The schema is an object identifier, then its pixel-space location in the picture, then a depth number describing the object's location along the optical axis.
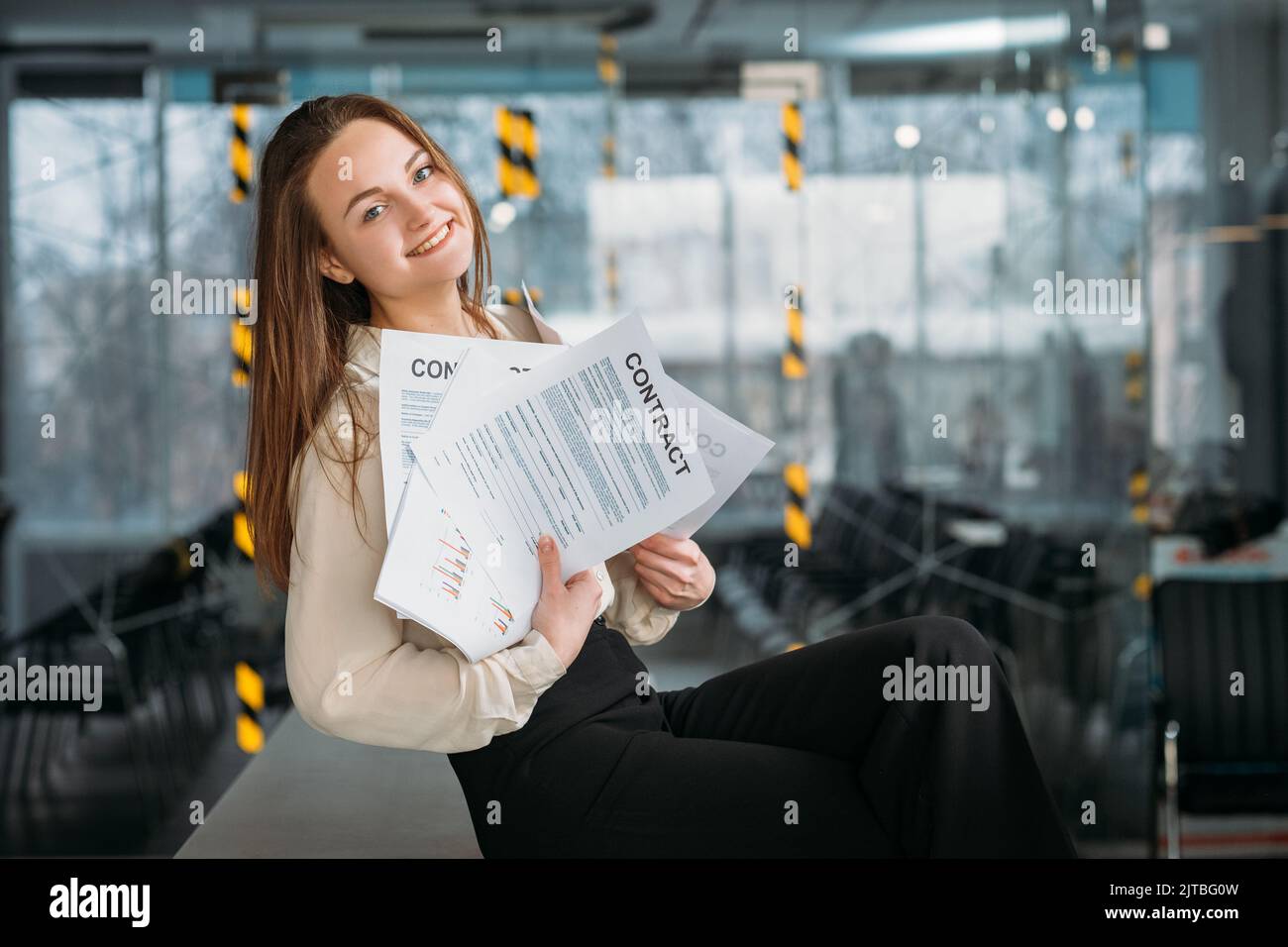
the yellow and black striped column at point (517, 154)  4.66
